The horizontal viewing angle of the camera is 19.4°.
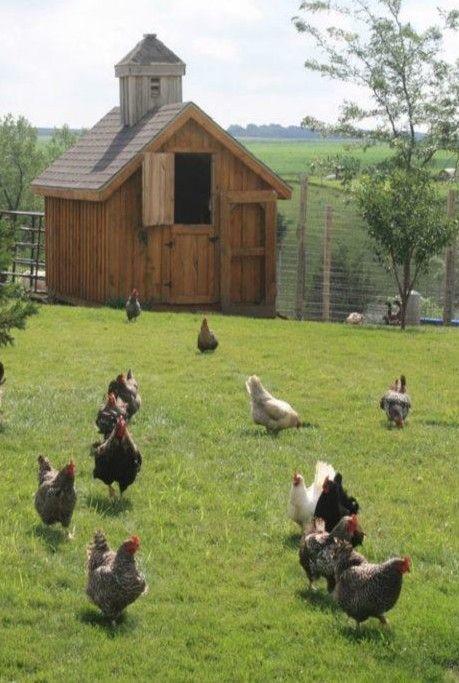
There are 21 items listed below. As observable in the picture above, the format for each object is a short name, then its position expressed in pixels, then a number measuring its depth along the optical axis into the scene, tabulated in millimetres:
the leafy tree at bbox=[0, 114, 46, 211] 81500
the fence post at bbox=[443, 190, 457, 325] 33000
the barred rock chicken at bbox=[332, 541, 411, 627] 9547
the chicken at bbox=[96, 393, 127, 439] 14945
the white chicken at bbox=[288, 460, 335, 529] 11656
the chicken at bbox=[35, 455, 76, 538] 11688
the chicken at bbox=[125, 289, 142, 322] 28609
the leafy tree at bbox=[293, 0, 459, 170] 42531
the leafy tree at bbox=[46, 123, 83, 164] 90312
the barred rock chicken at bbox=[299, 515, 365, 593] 10297
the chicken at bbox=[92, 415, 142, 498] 12867
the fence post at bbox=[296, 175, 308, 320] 34812
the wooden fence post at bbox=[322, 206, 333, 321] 34750
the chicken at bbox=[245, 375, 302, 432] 16391
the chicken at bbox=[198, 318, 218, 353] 23859
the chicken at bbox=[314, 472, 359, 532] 11305
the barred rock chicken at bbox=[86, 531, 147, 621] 9617
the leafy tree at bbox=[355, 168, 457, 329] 31391
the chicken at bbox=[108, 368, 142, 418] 16562
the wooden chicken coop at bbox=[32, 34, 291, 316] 32938
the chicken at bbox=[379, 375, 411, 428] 17469
